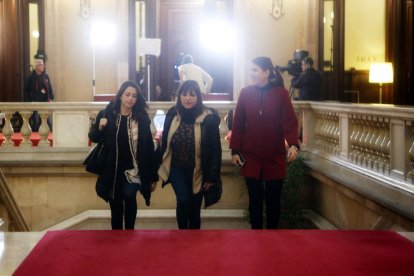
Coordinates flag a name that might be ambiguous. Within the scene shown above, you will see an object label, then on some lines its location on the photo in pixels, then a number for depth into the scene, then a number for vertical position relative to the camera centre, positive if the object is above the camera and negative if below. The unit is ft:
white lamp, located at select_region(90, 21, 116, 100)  45.09 +3.24
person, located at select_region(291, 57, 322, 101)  34.68 +0.18
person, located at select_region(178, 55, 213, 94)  38.29 +0.70
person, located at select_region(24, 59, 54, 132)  38.58 +0.04
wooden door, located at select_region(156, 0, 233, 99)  48.96 +2.97
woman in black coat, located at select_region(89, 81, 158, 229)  18.26 -1.50
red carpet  13.14 -3.35
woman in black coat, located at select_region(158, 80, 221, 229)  18.39 -1.61
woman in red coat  18.80 -1.24
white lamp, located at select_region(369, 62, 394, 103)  42.04 +0.72
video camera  39.17 +1.14
